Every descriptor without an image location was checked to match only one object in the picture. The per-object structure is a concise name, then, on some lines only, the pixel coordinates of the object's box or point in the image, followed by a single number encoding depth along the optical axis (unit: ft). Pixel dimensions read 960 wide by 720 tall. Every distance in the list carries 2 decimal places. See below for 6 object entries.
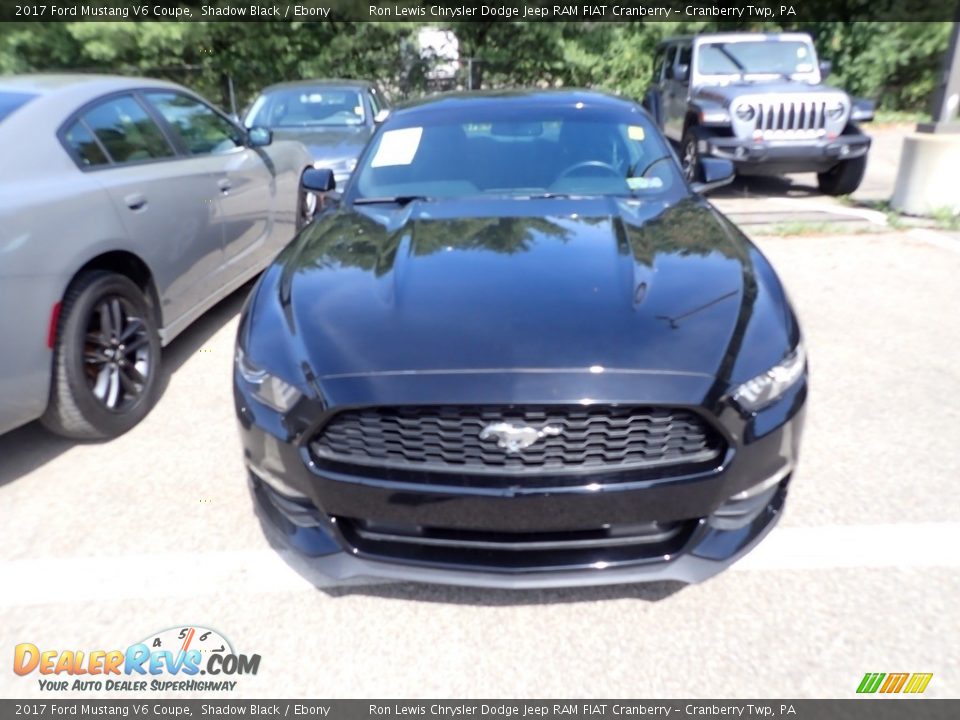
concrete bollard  23.75
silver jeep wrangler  27.20
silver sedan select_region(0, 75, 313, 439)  9.86
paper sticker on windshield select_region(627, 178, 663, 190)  11.45
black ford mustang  6.79
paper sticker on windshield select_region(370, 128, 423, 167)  12.19
